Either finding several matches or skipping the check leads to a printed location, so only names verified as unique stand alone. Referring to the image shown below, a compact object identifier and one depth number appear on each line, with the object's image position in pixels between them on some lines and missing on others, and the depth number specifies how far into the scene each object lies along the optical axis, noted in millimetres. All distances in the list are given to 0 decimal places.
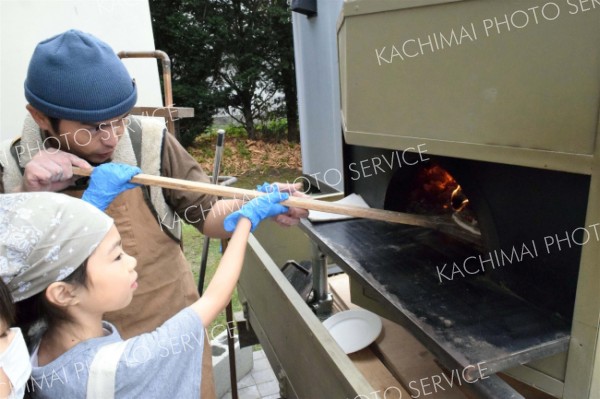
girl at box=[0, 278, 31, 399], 889
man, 1298
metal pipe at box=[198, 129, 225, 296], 2494
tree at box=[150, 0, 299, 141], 8211
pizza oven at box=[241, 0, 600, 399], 951
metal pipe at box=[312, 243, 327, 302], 2256
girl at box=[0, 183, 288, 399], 974
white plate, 1790
